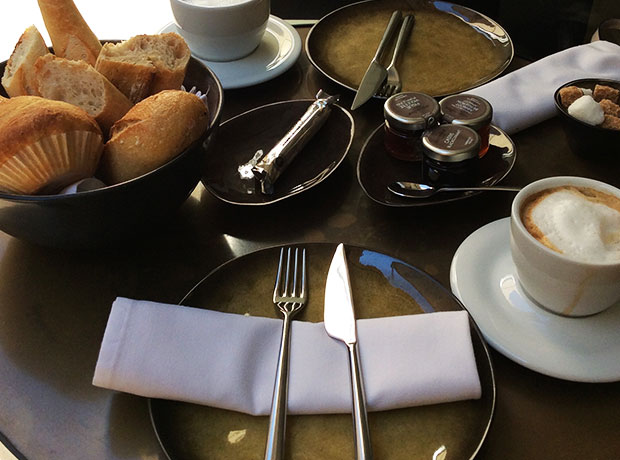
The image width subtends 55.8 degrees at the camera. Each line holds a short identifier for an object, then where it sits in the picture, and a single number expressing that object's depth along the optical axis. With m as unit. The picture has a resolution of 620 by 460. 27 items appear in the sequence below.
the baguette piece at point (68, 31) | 0.59
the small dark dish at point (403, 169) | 0.60
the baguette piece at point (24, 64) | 0.56
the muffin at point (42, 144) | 0.47
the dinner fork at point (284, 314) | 0.39
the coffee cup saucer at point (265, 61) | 0.80
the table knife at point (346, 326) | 0.38
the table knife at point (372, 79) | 0.73
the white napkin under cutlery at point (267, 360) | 0.41
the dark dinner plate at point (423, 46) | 0.79
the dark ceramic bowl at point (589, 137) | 0.62
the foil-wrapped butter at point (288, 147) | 0.62
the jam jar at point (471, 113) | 0.64
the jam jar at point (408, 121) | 0.64
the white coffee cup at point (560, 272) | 0.42
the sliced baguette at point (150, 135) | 0.51
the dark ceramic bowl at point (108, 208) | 0.47
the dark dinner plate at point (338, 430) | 0.39
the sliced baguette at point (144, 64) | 0.57
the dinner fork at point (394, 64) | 0.76
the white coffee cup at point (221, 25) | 0.76
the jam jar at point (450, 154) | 0.59
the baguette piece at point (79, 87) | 0.54
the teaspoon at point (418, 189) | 0.59
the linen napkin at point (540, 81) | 0.70
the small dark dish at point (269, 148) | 0.62
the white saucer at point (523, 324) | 0.43
